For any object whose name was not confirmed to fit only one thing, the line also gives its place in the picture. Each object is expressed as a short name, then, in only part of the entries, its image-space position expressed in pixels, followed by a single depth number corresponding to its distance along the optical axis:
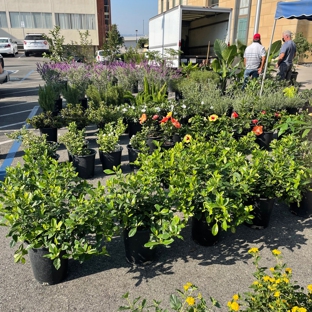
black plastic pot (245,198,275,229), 2.97
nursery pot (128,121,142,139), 5.61
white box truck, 11.76
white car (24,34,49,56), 29.19
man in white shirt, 7.79
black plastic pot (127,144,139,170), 4.34
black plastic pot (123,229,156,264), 2.44
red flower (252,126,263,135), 4.85
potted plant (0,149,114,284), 2.09
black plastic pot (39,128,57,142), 5.16
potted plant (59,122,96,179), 4.12
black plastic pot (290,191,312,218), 3.25
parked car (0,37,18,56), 28.62
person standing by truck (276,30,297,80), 8.02
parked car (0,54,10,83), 10.16
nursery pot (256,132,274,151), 5.22
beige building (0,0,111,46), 37.33
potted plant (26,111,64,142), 5.11
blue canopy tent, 6.44
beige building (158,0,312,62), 17.20
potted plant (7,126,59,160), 3.67
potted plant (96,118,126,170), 4.27
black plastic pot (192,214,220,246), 2.72
